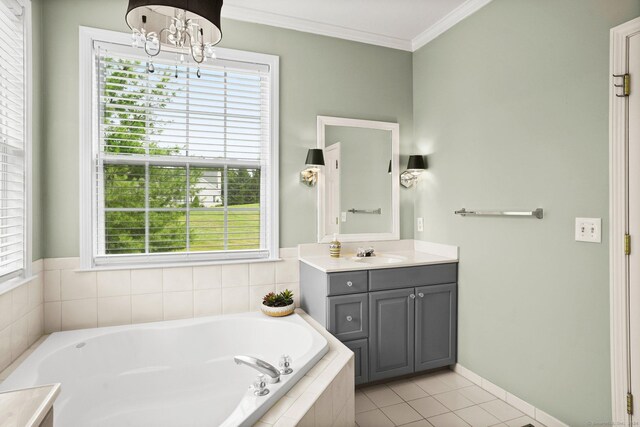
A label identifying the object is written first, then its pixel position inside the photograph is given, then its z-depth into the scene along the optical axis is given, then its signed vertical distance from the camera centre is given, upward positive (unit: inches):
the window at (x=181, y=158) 96.6 +14.3
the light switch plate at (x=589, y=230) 71.8 -4.1
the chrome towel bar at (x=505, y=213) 83.7 -1.0
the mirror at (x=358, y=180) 116.9 +9.3
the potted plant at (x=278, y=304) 100.8 -26.1
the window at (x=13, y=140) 73.4 +14.5
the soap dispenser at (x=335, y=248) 111.5 -11.7
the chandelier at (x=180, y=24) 52.2 +28.7
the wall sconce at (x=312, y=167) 109.8 +12.9
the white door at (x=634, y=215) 65.9 -1.2
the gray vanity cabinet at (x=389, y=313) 96.0 -28.0
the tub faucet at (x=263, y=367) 63.3 -26.8
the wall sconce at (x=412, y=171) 119.6 +12.6
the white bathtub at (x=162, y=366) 76.5 -36.0
